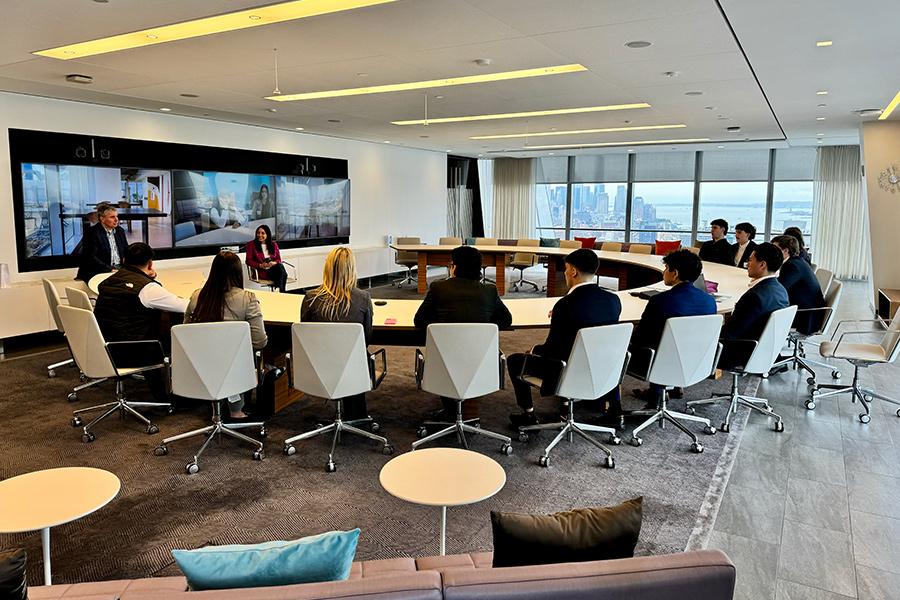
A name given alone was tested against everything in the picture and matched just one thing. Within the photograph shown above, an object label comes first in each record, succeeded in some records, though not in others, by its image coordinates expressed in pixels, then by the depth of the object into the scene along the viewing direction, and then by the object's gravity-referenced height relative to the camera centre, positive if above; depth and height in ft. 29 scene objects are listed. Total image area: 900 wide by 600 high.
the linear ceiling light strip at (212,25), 12.12 +4.05
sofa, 4.59 -2.64
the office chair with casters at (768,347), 14.60 -2.87
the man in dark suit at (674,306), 14.15 -1.86
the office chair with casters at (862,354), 15.67 -3.27
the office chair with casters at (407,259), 37.86 -2.36
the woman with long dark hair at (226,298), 13.39 -1.68
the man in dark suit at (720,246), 28.60 -1.07
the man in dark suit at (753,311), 15.03 -2.11
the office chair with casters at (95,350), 13.87 -2.96
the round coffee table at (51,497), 6.30 -2.94
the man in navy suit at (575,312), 13.04 -1.87
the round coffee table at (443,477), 7.14 -3.04
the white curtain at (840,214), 42.52 +0.60
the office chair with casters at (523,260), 37.70 -2.37
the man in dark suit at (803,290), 18.58 -1.96
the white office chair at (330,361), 12.23 -2.76
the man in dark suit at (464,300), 13.62 -1.70
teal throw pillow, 4.90 -2.67
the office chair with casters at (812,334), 18.49 -3.38
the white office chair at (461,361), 12.31 -2.76
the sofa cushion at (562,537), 5.33 -2.65
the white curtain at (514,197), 53.36 +1.96
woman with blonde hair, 13.24 -1.65
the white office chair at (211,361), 12.23 -2.76
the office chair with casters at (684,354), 13.38 -2.80
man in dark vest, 14.85 -1.95
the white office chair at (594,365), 12.33 -2.83
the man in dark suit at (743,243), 26.58 -0.88
